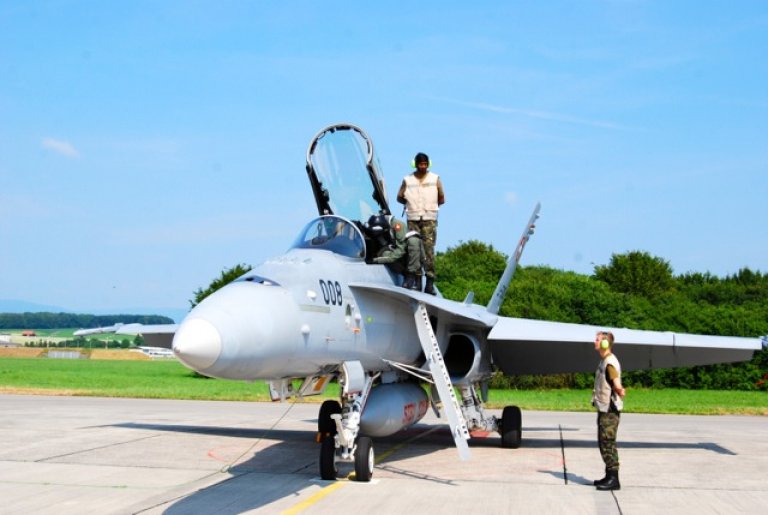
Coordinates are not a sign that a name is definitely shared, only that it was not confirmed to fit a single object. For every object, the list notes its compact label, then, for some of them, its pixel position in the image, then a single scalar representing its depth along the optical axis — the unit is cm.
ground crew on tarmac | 979
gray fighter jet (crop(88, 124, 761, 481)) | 771
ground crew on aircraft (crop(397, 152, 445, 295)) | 1298
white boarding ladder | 1023
